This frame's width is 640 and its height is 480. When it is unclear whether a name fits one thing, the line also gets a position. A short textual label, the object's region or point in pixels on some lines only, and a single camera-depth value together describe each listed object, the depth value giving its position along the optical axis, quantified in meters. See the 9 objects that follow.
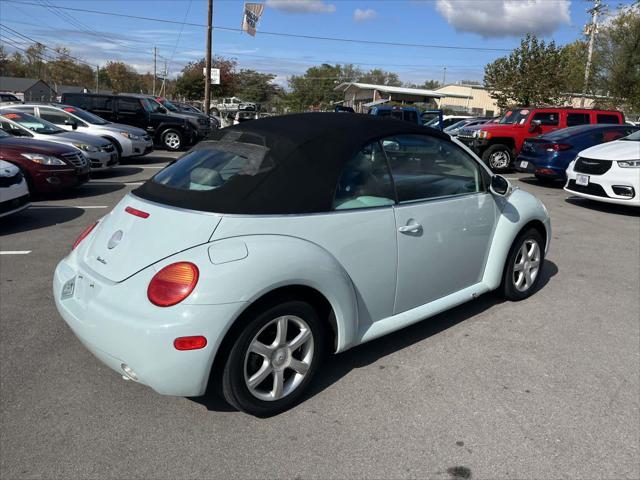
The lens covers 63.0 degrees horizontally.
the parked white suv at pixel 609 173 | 8.45
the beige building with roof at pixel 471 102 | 63.60
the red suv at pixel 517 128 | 14.28
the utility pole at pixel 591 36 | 28.20
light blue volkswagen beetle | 2.56
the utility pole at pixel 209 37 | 24.17
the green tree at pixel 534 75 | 28.55
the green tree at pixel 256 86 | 77.44
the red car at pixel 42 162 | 8.43
